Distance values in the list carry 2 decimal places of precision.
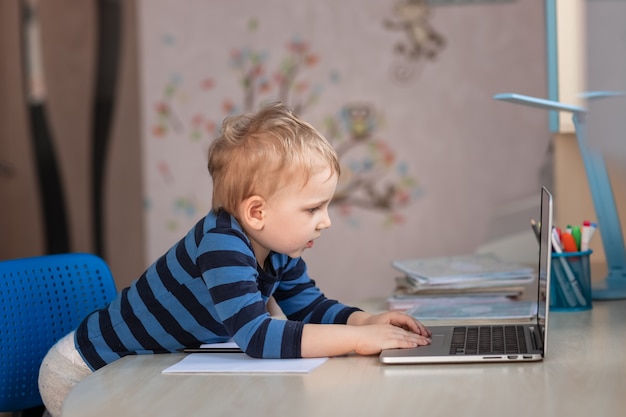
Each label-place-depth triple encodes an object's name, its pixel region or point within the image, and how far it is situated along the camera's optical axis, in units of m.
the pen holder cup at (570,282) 2.47
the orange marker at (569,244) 2.52
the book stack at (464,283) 2.63
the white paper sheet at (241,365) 1.96
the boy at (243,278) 2.05
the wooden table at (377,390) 1.74
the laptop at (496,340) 1.96
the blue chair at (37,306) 2.40
